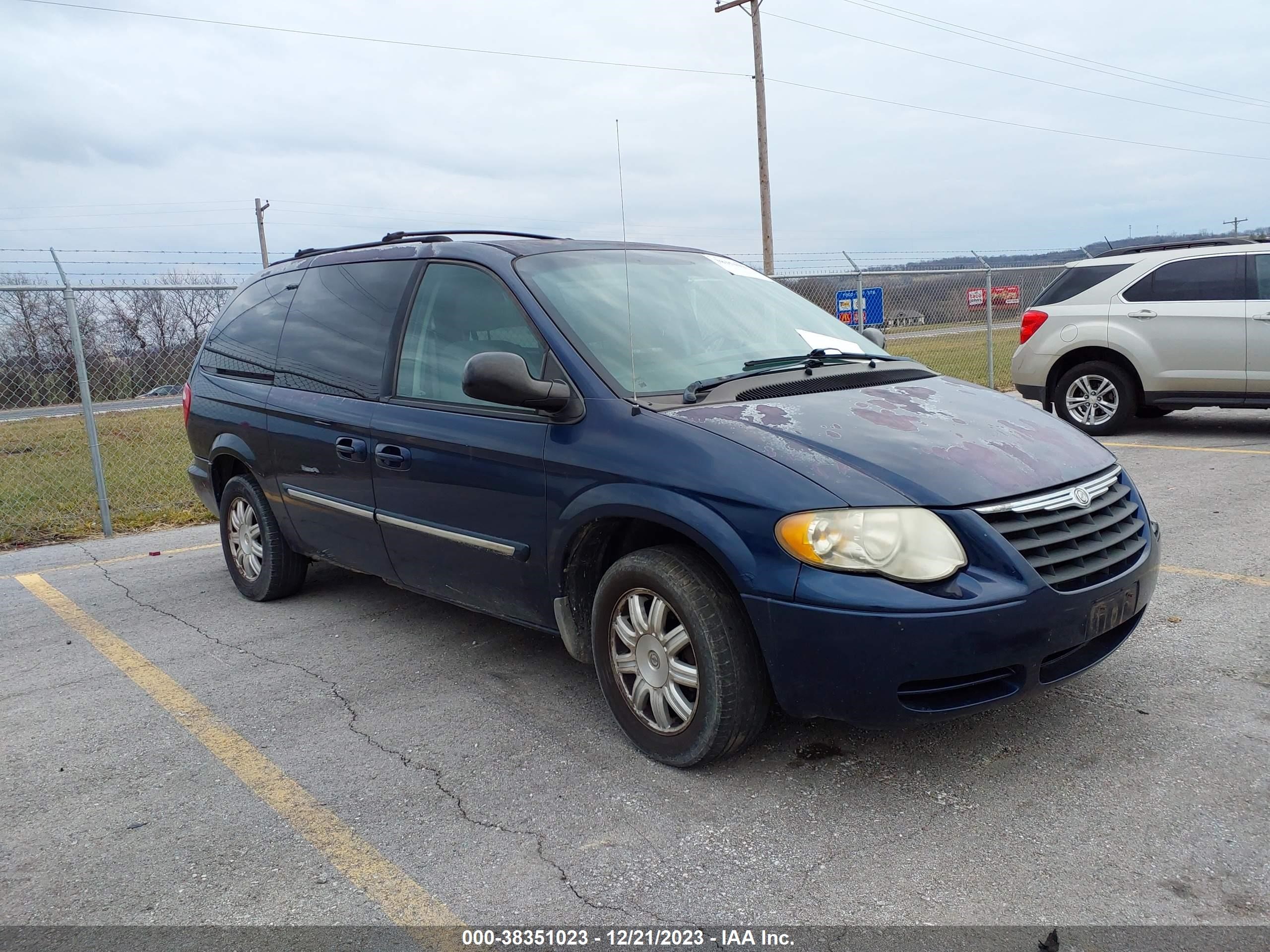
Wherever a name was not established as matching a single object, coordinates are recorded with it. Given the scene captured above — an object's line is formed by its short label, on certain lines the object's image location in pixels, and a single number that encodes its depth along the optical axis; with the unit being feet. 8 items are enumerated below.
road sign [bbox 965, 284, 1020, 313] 52.85
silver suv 29.45
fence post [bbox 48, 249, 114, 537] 25.81
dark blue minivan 9.42
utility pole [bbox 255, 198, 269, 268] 136.87
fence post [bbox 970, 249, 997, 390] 45.50
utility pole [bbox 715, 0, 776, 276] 68.80
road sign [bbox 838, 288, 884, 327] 43.04
